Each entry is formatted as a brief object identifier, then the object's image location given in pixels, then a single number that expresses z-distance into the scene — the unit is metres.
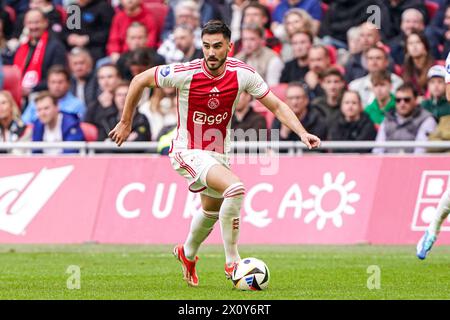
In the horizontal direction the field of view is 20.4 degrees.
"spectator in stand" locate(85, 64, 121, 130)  19.95
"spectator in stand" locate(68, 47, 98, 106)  21.30
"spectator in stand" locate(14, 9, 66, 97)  21.56
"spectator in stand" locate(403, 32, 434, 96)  19.11
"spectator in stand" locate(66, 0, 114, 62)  22.28
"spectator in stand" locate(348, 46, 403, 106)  19.36
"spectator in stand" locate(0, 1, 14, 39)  23.22
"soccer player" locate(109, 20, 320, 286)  11.50
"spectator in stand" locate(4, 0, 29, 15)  23.52
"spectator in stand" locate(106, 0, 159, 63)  21.97
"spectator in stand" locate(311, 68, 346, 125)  18.97
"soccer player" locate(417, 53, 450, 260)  14.16
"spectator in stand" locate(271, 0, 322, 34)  21.43
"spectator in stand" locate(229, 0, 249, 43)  21.31
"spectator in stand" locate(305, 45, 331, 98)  19.88
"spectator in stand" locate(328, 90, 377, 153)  18.62
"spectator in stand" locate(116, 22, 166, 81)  20.66
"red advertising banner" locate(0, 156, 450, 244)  17.06
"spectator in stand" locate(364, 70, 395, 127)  19.05
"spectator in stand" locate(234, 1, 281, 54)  20.62
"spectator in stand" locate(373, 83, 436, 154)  18.33
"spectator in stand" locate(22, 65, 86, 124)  20.25
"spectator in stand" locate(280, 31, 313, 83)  20.23
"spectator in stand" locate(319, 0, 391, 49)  20.83
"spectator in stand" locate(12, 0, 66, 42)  22.44
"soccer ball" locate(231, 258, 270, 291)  11.34
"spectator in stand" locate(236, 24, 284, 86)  20.05
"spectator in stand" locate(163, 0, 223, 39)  21.77
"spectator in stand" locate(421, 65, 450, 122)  18.17
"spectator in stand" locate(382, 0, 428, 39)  20.77
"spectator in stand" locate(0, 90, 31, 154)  19.52
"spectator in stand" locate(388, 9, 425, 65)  20.17
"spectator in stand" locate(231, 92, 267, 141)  18.67
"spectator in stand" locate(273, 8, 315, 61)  20.44
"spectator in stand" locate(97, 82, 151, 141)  19.62
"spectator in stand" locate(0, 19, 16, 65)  22.47
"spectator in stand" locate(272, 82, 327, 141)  18.69
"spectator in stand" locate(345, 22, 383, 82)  20.09
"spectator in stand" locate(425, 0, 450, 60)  20.11
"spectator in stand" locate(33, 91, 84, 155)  19.20
